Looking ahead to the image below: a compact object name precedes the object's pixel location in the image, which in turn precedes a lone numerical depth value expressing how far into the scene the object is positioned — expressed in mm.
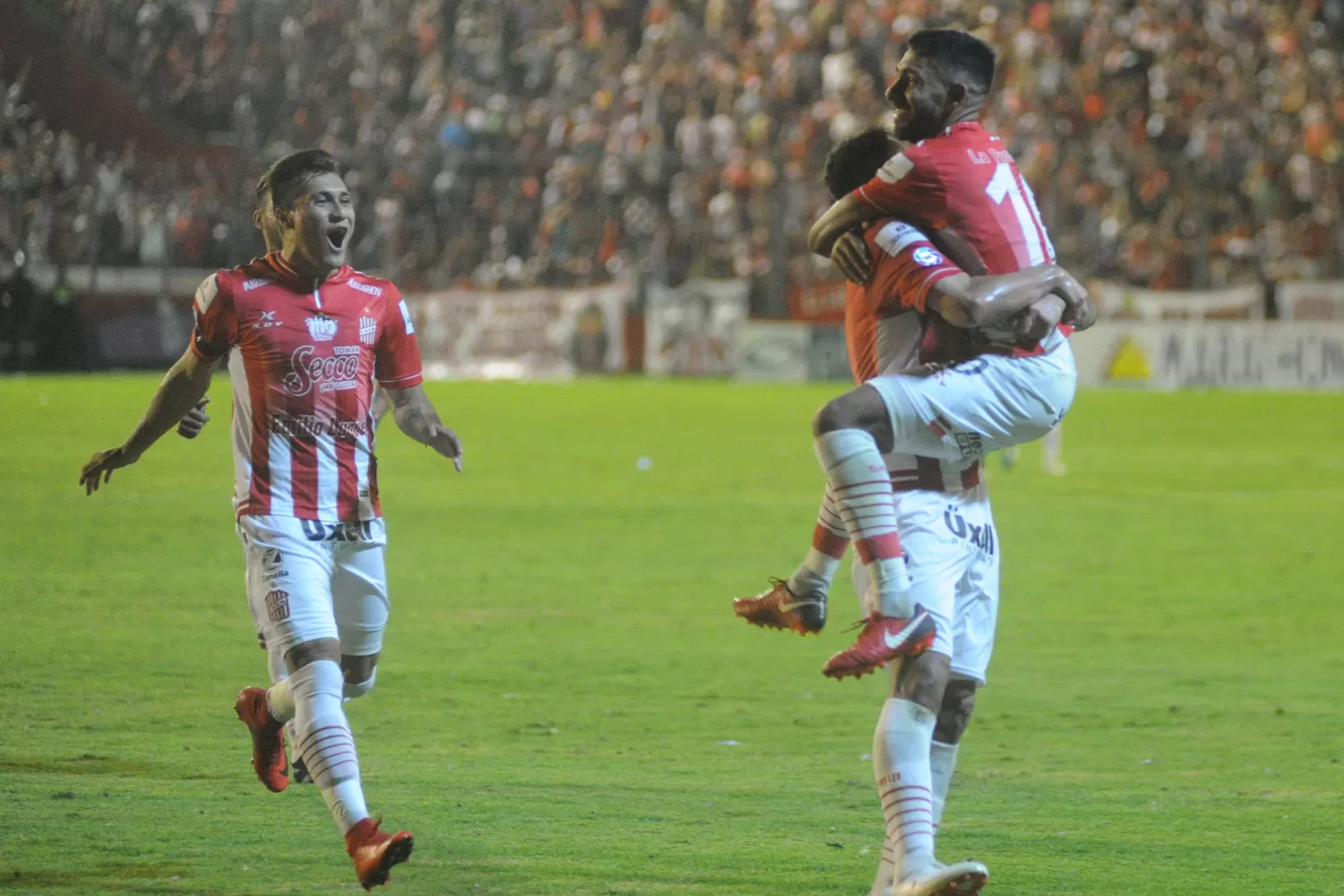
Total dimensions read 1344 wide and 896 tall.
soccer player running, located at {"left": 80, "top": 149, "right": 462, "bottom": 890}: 10781
